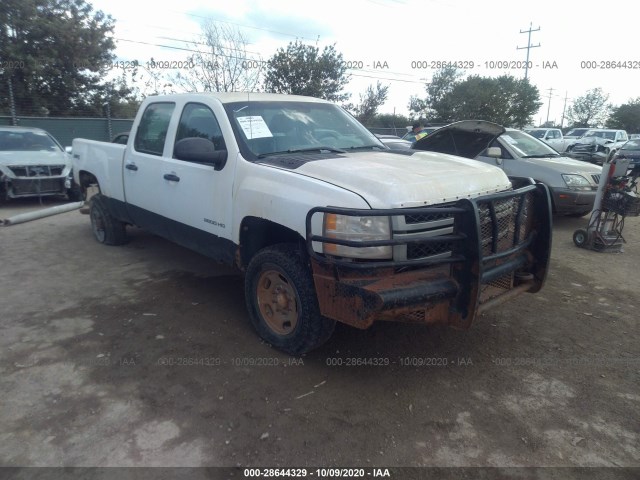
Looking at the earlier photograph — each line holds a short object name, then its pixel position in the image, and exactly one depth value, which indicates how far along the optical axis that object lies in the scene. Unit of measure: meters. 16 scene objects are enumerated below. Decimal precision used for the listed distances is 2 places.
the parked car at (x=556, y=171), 7.52
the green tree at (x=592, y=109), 57.53
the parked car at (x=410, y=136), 12.75
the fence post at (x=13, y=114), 14.32
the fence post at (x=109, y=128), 16.92
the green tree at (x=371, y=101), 28.69
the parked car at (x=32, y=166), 9.19
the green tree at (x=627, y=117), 48.69
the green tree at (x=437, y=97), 36.69
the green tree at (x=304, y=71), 22.06
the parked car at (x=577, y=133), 28.93
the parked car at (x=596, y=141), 16.34
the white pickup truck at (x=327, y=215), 2.87
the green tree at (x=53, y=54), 19.00
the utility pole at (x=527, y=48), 40.00
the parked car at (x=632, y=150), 16.22
